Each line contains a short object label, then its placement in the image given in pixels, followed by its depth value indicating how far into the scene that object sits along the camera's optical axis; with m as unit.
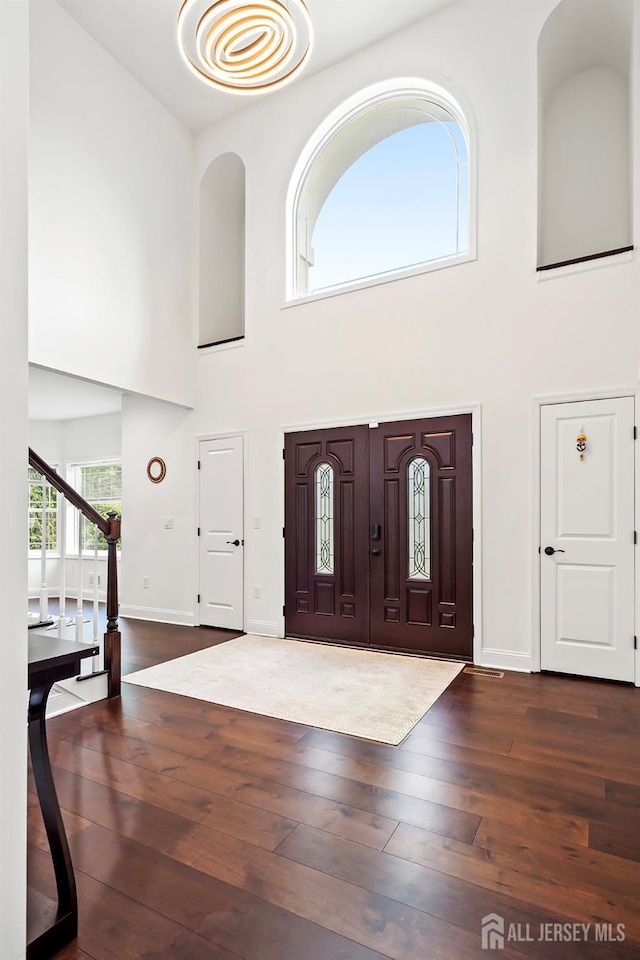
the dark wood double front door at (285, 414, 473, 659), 4.61
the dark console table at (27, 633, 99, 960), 1.53
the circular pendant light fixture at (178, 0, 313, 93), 3.72
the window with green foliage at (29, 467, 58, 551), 8.51
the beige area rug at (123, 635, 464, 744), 3.23
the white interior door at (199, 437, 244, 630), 5.78
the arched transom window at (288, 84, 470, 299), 5.01
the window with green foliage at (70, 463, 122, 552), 8.68
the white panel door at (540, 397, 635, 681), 3.94
